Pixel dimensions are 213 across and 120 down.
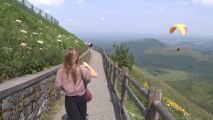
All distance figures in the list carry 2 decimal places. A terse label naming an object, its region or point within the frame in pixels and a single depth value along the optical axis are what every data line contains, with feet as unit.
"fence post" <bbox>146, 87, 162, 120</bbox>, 10.89
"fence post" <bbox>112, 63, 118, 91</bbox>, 24.72
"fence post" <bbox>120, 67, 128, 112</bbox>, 18.07
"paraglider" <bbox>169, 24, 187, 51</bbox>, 29.59
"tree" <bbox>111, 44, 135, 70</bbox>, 46.97
